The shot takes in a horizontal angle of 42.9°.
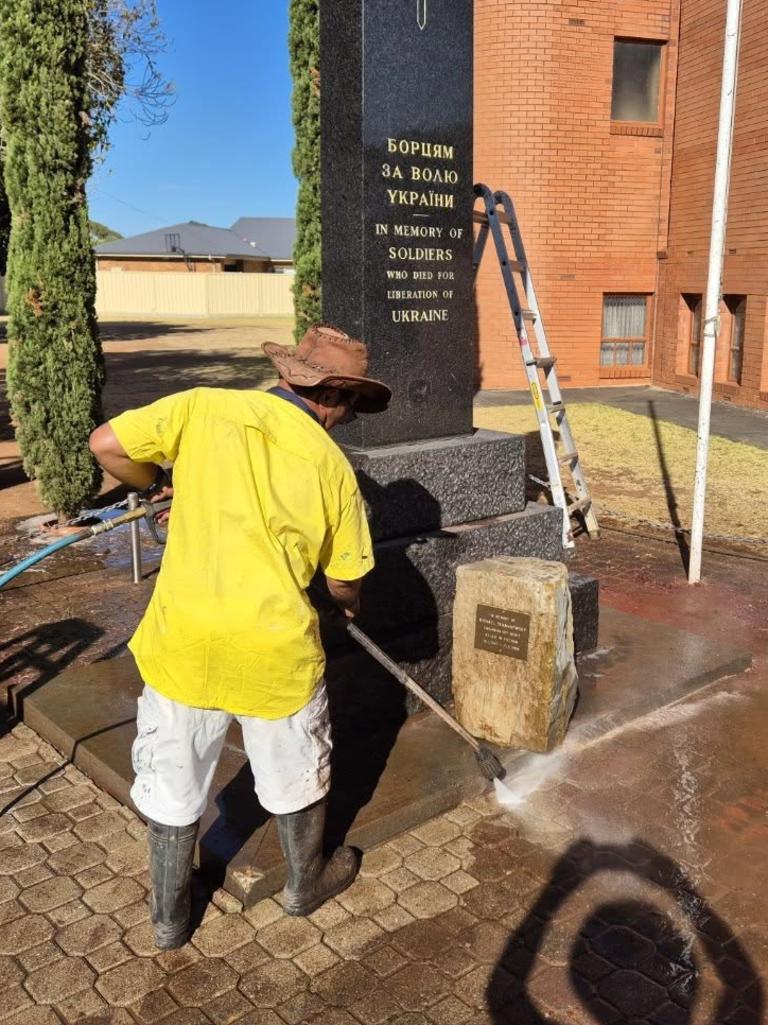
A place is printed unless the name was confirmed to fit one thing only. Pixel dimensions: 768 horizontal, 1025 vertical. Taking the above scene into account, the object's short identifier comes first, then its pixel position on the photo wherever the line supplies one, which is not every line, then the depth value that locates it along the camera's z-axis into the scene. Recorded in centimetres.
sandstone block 436
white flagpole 635
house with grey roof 5844
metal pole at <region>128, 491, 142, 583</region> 680
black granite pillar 474
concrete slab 375
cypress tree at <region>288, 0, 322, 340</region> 1202
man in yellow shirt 291
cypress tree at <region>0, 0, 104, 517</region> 830
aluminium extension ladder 777
